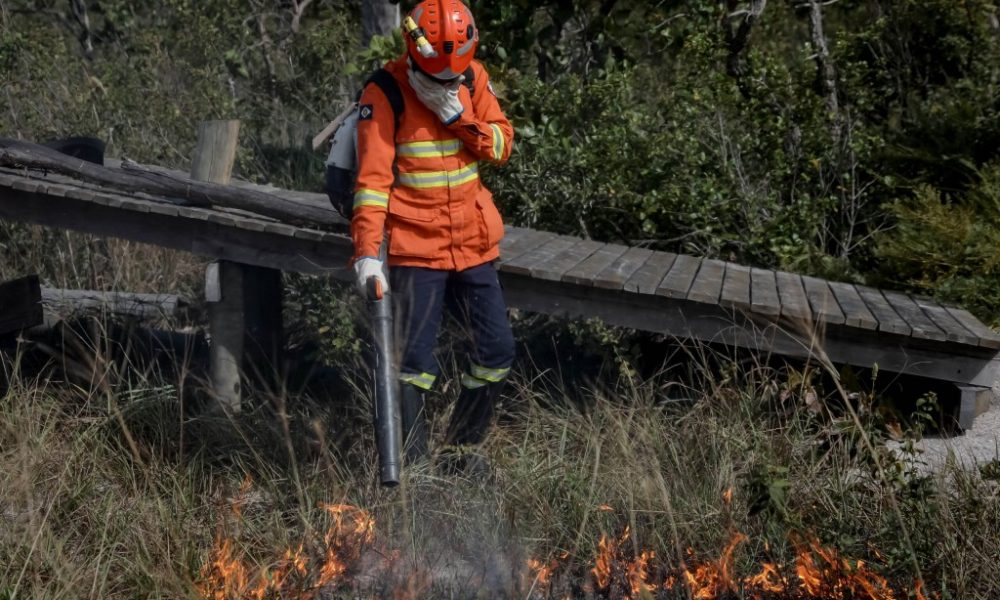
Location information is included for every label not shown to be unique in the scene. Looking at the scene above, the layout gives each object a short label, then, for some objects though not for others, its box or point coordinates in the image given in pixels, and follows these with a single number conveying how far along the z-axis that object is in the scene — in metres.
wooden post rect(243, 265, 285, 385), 5.69
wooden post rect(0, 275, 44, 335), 5.82
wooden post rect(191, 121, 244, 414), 5.46
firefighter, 4.12
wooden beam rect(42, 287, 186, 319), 6.47
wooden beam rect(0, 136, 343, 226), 5.12
